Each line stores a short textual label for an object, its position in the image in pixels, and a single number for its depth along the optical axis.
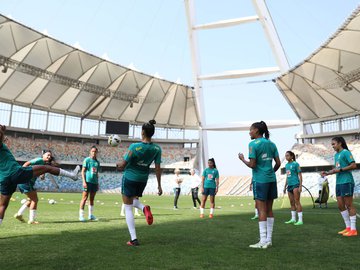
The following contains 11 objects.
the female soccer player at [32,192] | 8.02
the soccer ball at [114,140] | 8.58
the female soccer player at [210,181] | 11.52
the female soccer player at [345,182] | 6.93
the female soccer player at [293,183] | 9.26
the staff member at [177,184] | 16.54
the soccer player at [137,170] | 5.56
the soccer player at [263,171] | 5.59
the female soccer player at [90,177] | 9.34
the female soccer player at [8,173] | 5.52
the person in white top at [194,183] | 17.05
